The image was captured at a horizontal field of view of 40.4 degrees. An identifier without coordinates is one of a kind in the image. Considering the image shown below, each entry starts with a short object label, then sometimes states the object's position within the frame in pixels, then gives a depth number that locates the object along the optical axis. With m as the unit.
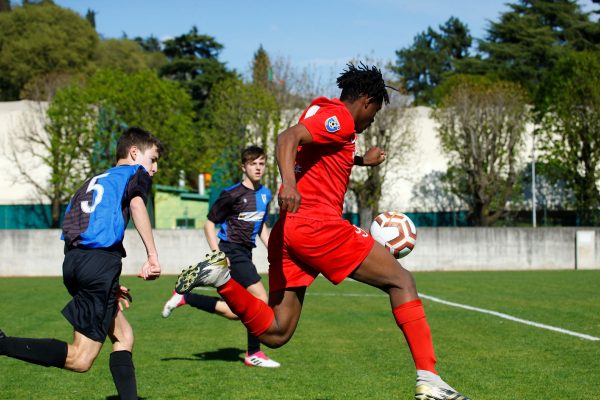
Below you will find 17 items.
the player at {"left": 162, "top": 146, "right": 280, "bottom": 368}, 9.30
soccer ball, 6.83
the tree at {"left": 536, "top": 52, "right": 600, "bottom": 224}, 34.66
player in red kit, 5.43
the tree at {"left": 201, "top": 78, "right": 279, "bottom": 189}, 35.97
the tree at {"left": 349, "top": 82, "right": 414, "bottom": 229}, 37.38
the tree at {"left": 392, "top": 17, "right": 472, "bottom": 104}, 82.75
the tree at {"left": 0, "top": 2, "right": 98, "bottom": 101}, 63.56
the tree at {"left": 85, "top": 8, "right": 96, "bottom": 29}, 107.06
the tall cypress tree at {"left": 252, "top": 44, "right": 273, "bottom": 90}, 38.91
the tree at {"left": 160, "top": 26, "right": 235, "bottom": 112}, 61.59
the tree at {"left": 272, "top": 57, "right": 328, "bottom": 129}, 37.38
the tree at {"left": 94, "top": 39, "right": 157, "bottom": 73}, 68.88
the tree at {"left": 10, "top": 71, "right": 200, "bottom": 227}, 36.84
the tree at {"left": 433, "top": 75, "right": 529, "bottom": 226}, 37.47
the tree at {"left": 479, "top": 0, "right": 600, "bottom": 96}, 62.03
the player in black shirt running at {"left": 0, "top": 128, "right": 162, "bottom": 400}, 5.44
